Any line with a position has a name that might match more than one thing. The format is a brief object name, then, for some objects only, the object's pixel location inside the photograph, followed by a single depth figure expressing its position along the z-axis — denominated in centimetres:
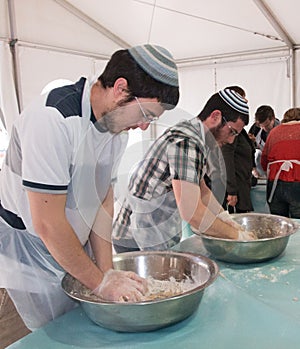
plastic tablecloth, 77
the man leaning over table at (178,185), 118
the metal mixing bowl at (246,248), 113
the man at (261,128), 289
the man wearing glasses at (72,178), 78
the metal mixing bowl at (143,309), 75
